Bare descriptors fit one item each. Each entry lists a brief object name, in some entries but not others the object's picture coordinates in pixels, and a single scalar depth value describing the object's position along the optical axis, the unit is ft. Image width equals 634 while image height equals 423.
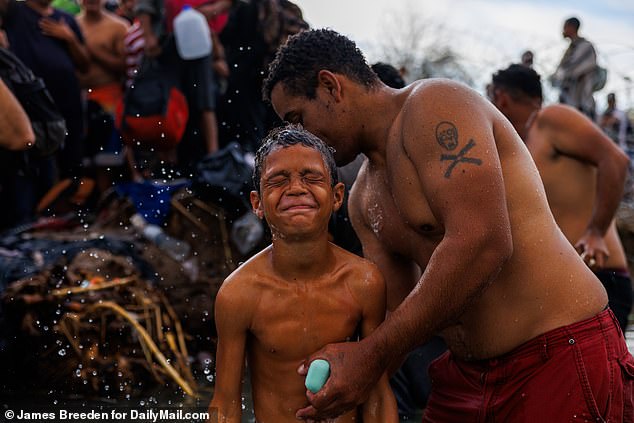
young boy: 8.63
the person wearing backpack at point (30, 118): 13.34
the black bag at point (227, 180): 18.83
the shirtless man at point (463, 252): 7.90
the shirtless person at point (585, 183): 14.61
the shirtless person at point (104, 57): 23.24
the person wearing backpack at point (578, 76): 25.90
